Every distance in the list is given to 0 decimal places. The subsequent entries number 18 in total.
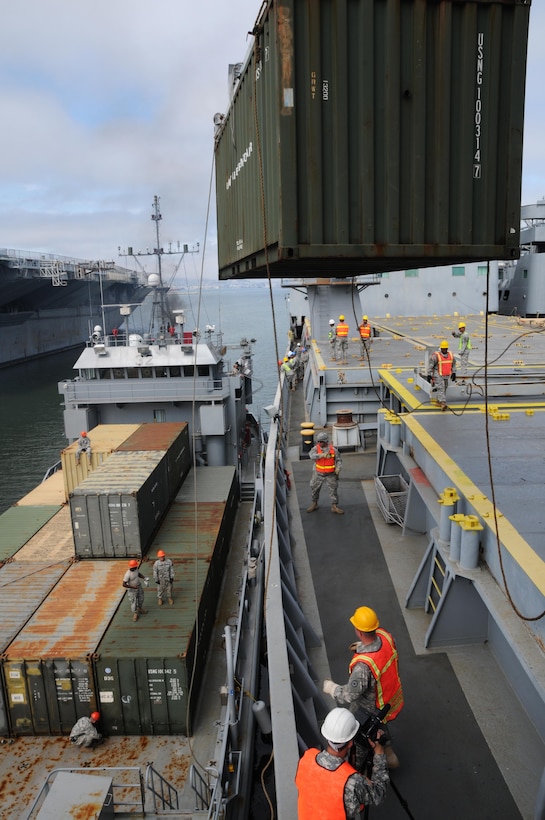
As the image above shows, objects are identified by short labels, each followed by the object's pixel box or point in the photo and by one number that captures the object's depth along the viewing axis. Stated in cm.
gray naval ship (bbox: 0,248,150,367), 5206
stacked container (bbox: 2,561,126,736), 998
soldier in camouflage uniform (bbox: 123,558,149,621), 1059
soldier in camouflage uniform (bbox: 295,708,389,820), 342
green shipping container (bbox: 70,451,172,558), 1278
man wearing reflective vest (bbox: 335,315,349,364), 1720
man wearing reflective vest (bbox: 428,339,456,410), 962
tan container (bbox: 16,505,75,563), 1368
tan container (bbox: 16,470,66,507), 1776
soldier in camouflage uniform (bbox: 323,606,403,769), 436
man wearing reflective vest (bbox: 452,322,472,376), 1470
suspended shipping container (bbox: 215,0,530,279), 589
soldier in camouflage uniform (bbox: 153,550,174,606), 1105
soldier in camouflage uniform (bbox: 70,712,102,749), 998
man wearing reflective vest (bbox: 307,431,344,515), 972
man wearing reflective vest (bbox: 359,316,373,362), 1885
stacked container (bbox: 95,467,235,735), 989
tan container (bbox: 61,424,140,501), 1714
